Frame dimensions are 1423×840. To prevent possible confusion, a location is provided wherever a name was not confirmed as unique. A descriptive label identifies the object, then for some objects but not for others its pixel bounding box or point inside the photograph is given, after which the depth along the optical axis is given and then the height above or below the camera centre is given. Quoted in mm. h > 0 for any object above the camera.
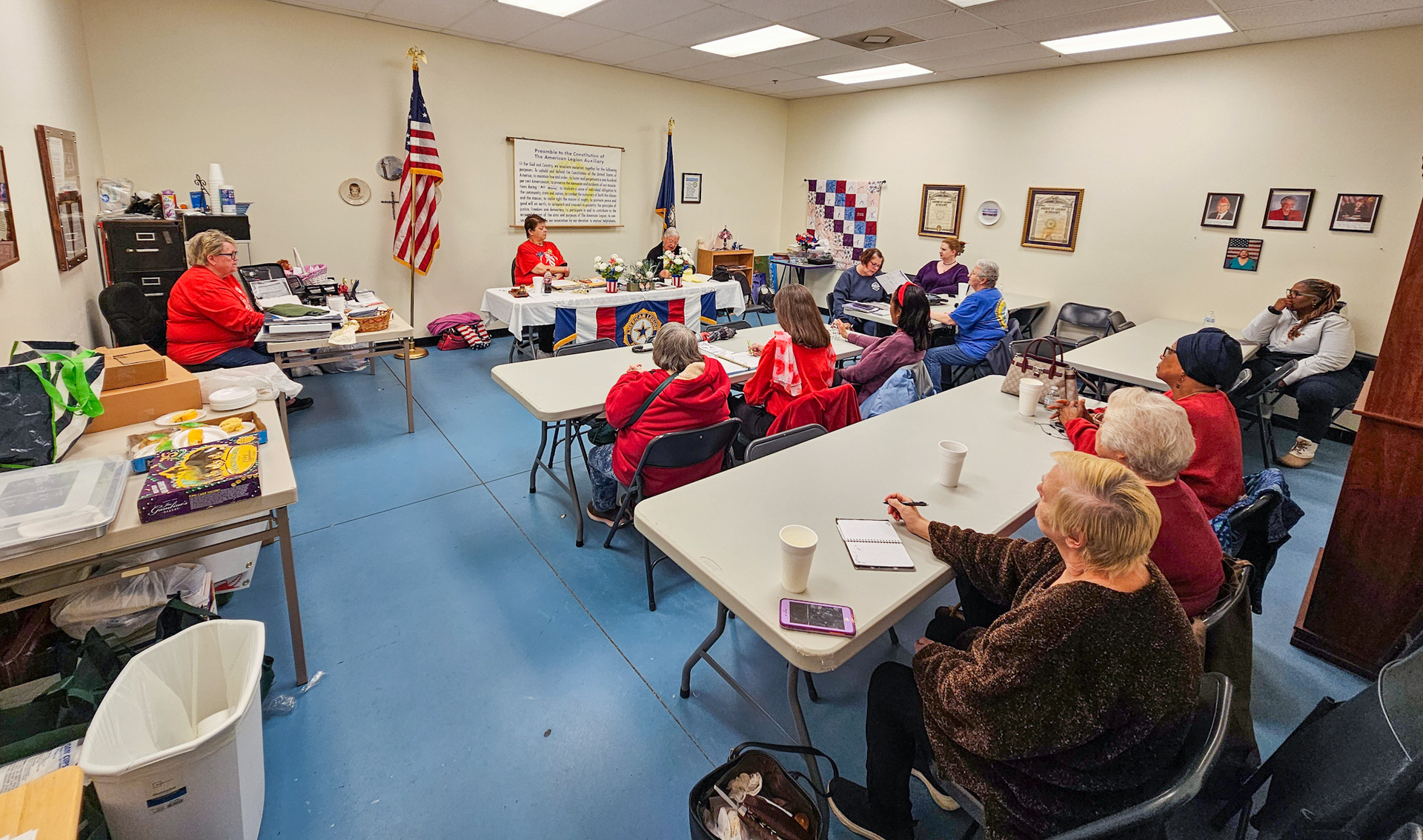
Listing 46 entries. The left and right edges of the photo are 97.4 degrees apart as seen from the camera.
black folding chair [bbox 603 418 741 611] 2504 -764
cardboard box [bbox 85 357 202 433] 2189 -595
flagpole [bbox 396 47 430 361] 5449 +1565
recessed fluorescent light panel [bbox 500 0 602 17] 4621 +1790
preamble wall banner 6531 +731
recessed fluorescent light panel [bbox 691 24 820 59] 5215 +1878
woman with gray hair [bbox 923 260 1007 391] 4707 -372
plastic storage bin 1488 -687
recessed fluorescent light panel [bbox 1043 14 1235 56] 4387 +1778
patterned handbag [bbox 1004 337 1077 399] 2732 -431
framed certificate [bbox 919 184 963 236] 6949 +667
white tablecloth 5172 -431
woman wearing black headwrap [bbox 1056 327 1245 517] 2076 -437
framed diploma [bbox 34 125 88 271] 3059 +185
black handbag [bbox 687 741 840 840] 1491 -1263
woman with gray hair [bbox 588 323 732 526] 2609 -593
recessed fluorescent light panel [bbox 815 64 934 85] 6234 +1955
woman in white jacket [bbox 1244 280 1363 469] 4199 -462
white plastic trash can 1264 -1109
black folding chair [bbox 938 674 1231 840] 1017 -799
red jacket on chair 2850 -649
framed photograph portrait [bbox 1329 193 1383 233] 4477 +551
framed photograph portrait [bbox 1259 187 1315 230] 4746 +582
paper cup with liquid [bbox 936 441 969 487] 1994 -593
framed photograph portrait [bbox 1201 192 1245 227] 5070 +588
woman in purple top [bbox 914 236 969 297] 6169 -19
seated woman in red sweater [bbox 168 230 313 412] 3529 -429
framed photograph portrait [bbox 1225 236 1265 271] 5023 +242
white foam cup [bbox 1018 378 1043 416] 2691 -510
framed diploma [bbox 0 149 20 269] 2374 -23
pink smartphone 1352 -758
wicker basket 3997 -503
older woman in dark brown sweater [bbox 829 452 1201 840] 1130 -729
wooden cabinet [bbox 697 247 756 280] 8227 +9
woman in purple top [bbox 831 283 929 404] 3477 -434
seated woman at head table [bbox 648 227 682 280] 6898 +174
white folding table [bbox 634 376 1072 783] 1456 -707
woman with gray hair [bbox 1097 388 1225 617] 1537 -519
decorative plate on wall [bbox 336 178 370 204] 5547 +436
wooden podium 2045 -757
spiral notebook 1607 -725
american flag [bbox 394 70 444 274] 5434 +437
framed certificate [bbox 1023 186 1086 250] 6066 +555
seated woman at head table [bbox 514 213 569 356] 6059 -78
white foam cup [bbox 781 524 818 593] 1429 -651
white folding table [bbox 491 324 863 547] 2789 -628
